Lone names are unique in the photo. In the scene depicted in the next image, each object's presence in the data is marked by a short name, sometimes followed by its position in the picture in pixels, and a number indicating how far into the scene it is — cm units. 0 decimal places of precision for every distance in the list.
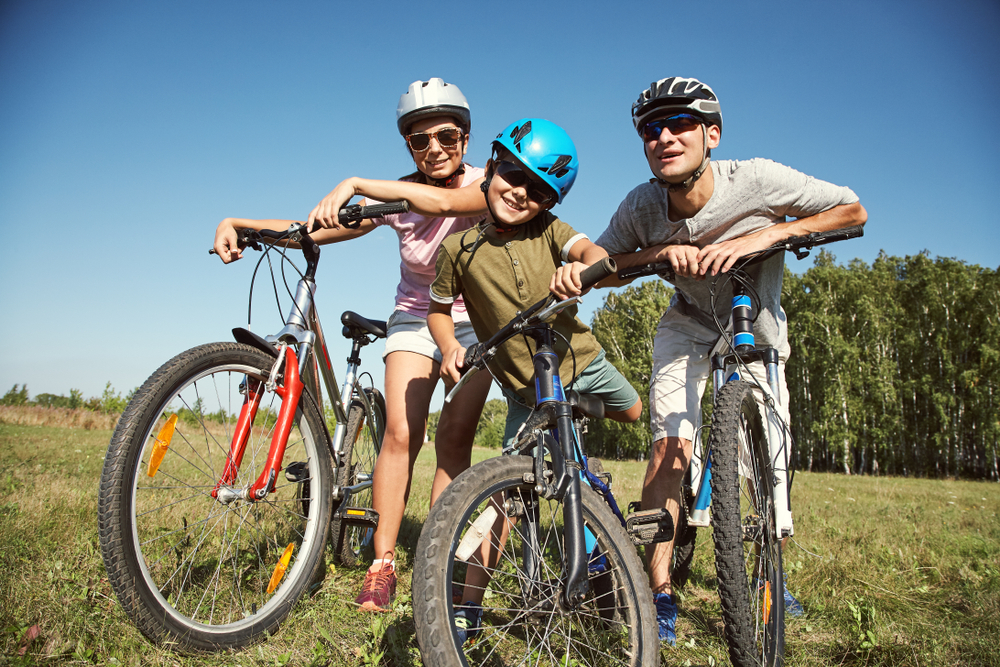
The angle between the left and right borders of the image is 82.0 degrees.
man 315
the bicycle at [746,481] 230
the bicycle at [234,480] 203
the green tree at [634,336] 3819
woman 327
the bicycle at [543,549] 178
